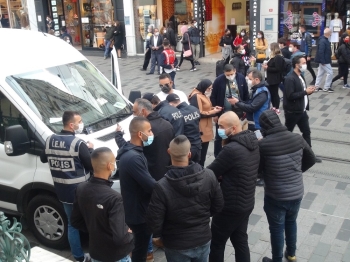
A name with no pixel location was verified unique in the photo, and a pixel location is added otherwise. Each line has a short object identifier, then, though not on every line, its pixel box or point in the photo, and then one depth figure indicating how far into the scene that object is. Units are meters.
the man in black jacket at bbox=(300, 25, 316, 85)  14.57
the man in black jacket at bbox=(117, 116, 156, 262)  4.49
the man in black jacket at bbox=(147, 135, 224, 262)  3.86
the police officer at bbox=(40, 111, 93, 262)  4.83
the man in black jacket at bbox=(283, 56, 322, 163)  7.48
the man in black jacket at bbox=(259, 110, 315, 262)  4.67
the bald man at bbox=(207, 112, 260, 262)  4.43
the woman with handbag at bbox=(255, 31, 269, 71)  14.58
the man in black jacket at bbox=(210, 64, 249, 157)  7.62
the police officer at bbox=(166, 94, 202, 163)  6.28
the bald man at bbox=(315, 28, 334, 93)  12.52
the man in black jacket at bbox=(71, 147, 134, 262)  3.79
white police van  5.51
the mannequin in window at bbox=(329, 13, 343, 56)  15.62
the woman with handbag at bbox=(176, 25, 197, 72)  16.47
